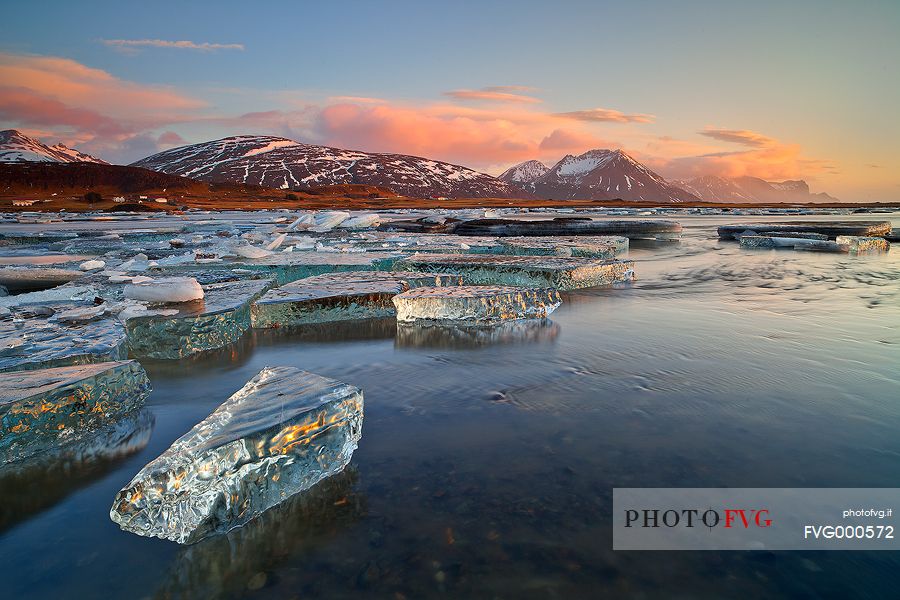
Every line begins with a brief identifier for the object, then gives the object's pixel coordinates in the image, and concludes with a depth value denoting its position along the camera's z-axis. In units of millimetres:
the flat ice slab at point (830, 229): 13672
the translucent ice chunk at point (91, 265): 6957
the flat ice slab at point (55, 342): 2850
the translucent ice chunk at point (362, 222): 19094
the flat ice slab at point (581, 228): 15180
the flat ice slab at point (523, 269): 5980
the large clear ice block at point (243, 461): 1636
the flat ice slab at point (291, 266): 6410
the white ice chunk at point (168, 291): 4191
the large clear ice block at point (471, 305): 4277
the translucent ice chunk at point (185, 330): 3635
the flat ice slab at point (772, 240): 12416
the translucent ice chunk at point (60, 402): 2172
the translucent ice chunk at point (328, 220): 18469
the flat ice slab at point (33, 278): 6544
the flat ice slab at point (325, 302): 4402
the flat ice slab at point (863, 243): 11094
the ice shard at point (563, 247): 7902
